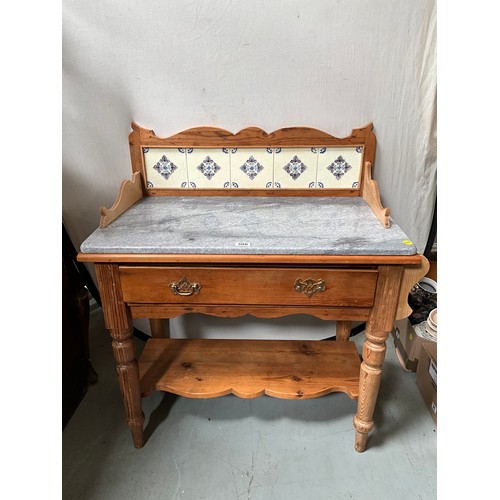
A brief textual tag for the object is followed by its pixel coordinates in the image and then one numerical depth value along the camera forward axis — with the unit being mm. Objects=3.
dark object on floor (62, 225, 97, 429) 1390
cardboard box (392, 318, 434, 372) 1558
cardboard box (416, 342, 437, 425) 1422
